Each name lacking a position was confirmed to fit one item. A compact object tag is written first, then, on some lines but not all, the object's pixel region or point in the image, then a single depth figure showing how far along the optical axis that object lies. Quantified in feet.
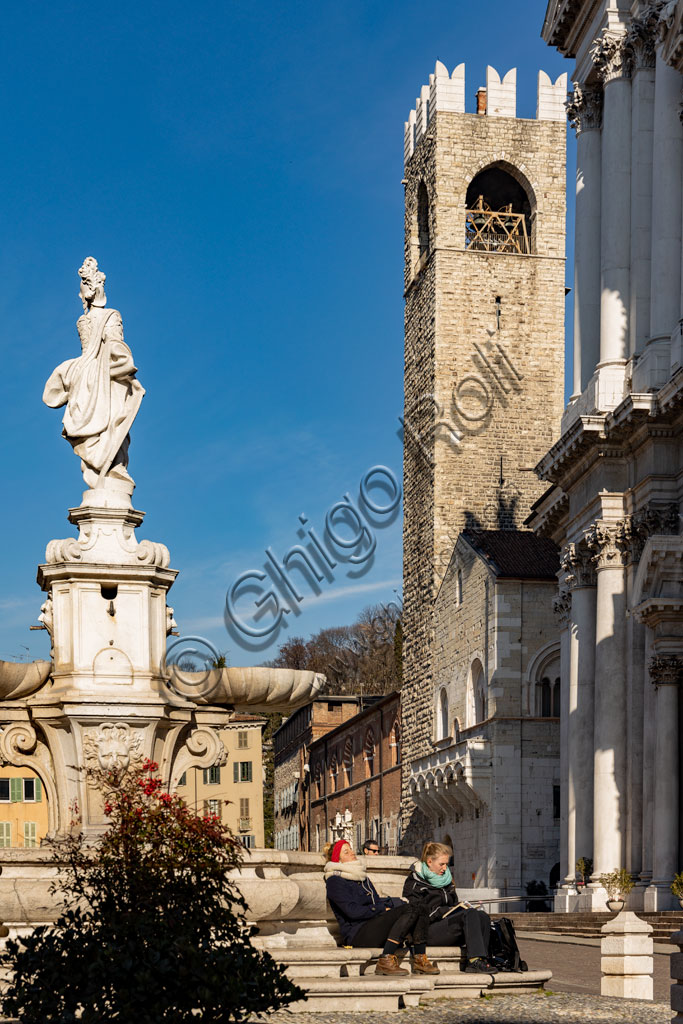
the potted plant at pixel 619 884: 101.04
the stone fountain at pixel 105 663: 46.29
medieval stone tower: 205.05
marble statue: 48.47
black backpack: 46.47
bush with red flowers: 26.23
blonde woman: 45.50
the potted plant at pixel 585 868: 107.96
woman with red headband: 43.37
